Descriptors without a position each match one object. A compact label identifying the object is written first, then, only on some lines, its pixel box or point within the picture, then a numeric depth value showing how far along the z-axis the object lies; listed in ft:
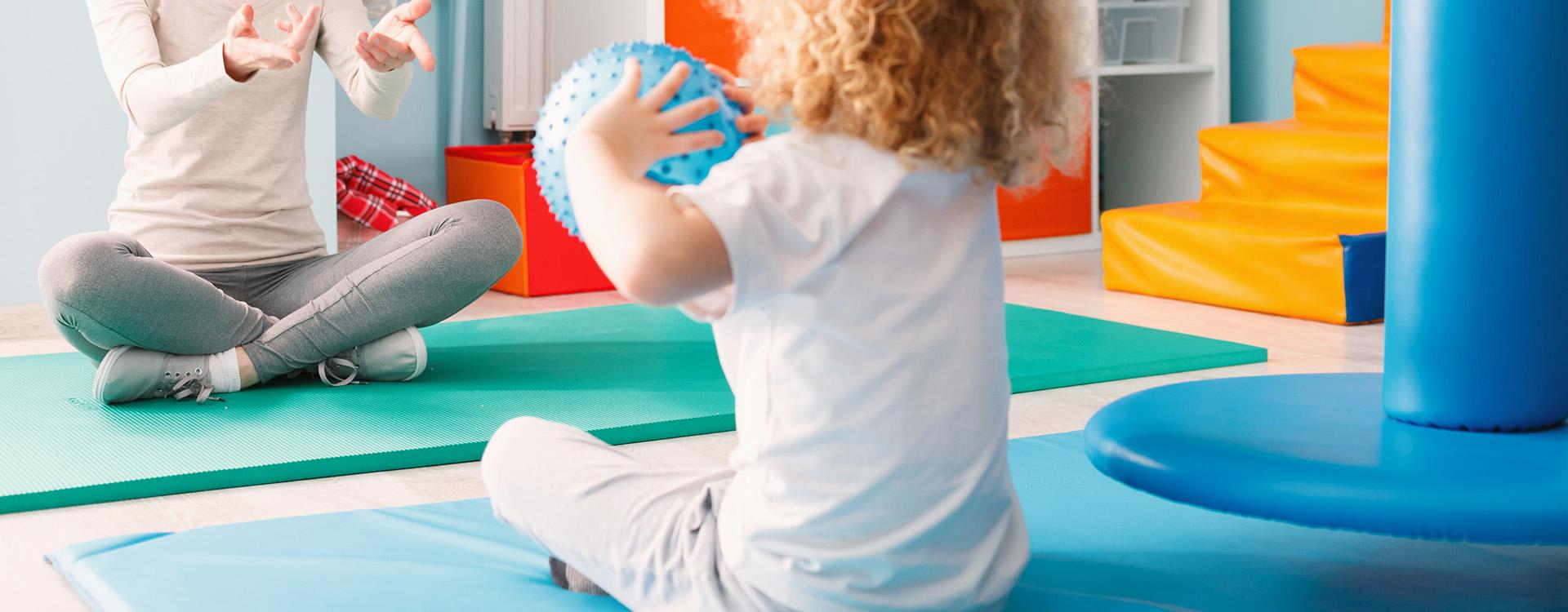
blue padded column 4.15
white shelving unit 12.68
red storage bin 10.36
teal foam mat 5.52
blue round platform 3.63
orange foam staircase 9.16
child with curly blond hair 2.97
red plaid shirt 11.00
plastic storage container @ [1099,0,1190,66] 12.68
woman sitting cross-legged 6.50
